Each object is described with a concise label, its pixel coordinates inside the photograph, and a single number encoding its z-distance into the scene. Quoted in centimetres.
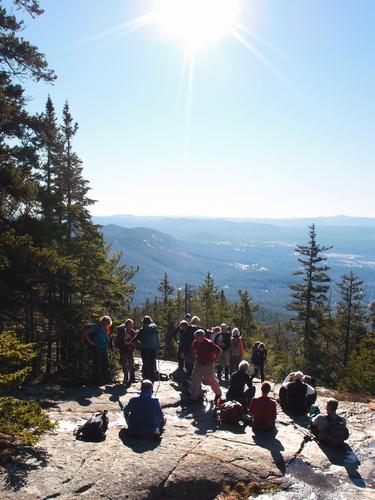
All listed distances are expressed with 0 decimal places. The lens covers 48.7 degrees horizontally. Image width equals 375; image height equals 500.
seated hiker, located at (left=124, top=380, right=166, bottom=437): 922
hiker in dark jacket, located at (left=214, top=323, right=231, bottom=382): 1612
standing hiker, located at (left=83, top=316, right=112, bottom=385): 1418
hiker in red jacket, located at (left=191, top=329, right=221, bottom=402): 1195
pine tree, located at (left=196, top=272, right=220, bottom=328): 5086
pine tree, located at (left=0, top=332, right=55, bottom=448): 674
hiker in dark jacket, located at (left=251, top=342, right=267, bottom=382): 1680
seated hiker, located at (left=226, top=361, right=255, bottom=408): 1160
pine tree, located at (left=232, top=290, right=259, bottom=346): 4656
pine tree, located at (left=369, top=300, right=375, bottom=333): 5032
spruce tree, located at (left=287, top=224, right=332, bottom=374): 3900
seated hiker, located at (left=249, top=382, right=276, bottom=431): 1022
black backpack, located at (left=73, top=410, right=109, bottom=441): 901
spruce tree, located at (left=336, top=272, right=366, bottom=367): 4447
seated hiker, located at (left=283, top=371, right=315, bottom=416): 1202
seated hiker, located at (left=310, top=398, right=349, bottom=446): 950
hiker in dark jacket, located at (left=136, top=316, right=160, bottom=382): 1408
